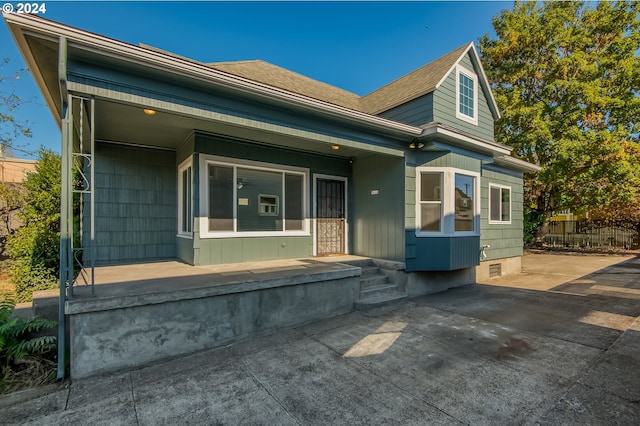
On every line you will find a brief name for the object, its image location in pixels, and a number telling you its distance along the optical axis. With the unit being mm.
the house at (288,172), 4312
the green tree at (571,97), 12047
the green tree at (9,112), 7641
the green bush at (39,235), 5516
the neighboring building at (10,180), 7217
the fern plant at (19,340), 3133
